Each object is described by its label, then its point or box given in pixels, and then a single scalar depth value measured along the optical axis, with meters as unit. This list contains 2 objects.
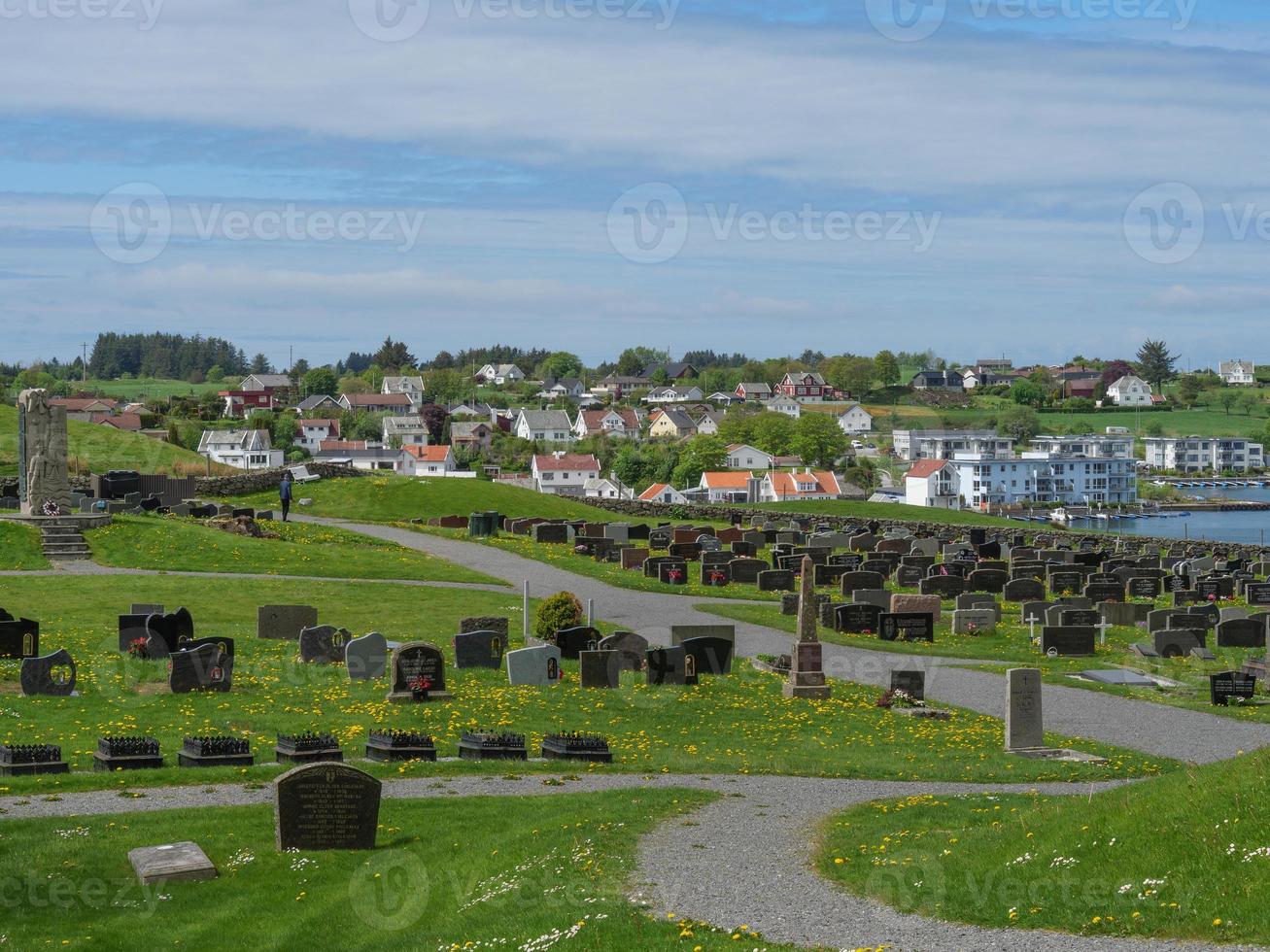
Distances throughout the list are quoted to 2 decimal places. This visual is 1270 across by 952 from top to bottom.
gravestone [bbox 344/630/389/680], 23.54
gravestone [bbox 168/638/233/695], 21.48
